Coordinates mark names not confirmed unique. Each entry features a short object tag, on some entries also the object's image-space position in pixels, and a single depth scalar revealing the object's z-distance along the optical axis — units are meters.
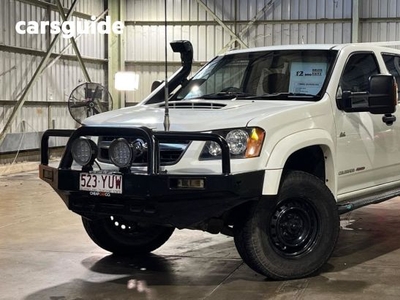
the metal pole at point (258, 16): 17.69
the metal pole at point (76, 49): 15.56
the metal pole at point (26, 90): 13.94
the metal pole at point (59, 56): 15.83
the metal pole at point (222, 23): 17.67
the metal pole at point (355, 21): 17.00
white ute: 4.18
